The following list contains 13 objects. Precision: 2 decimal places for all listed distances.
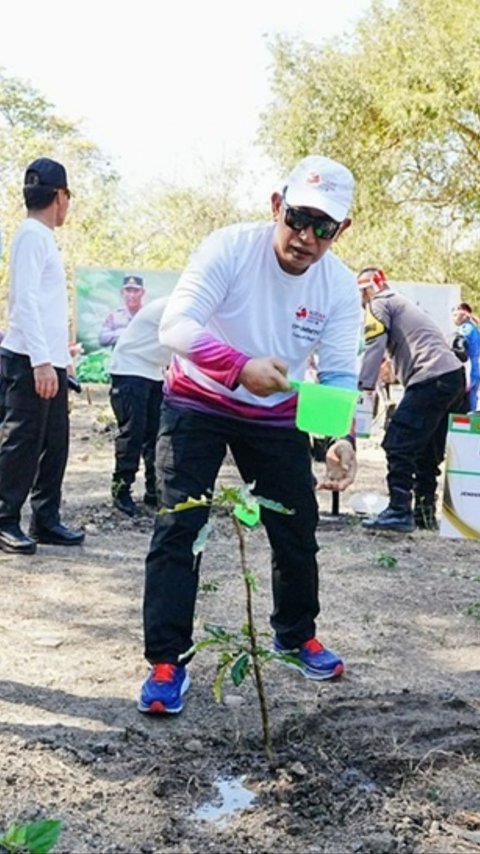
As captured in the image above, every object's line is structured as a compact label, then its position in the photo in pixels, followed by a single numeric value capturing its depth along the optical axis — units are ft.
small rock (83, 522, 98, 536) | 19.79
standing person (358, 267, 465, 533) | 21.01
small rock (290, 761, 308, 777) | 8.91
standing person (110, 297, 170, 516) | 20.85
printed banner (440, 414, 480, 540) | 19.90
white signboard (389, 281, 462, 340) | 50.26
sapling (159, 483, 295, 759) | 8.86
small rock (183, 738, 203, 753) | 9.52
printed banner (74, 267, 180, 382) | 52.49
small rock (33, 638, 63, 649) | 12.80
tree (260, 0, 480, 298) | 53.11
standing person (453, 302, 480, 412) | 39.83
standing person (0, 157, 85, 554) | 16.01
